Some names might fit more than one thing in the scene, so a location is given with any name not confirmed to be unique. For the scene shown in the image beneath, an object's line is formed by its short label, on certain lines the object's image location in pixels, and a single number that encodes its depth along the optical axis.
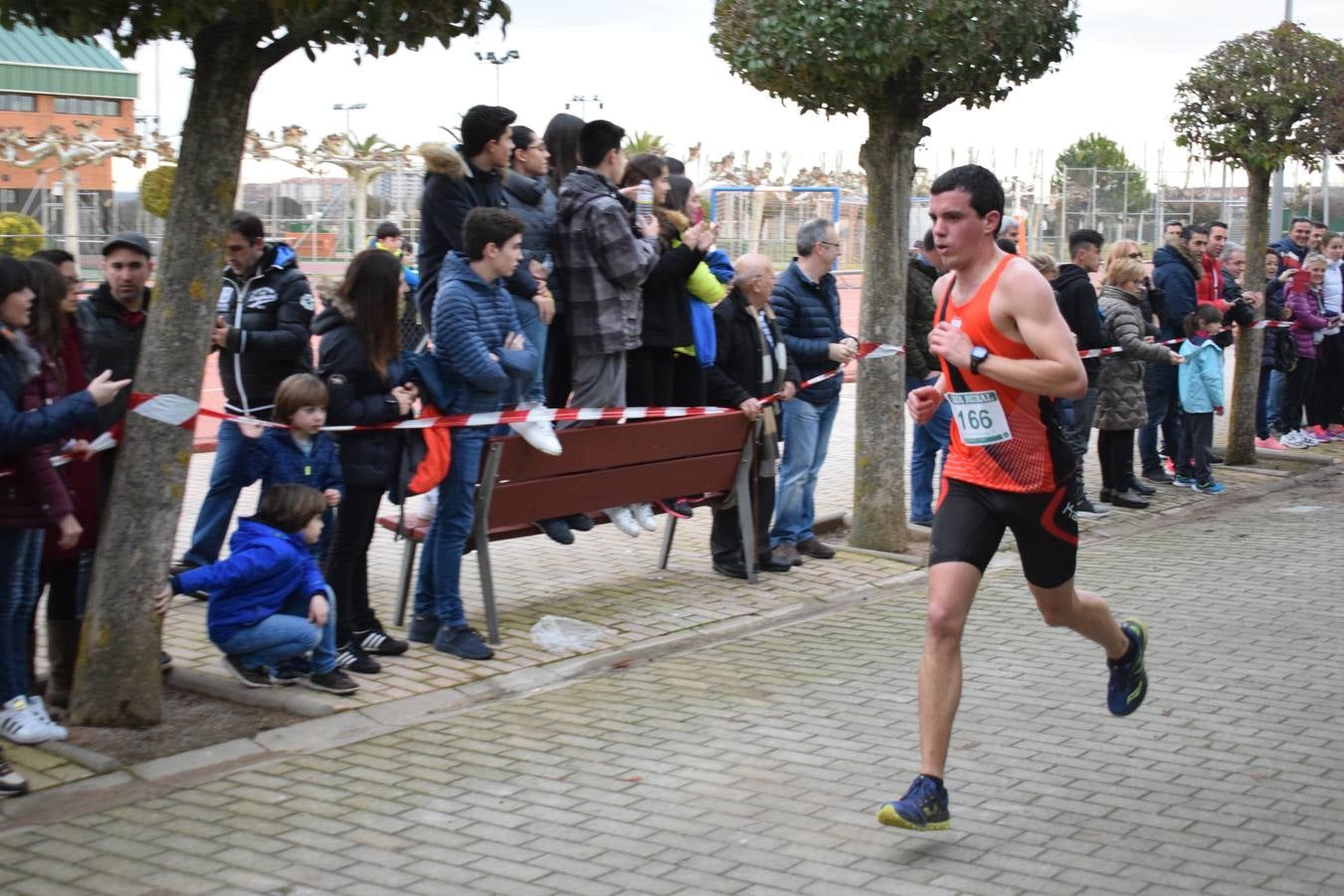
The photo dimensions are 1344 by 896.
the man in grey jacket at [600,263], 8.34
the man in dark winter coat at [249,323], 8.13
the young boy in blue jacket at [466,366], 7.26
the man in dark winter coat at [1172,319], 13.01
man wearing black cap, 7.11
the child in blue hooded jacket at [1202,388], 12.76
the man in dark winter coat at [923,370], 10.58
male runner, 5.21
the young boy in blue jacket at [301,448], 6.84
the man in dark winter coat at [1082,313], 11.16
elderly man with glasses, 9.50
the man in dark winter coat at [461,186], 8.09
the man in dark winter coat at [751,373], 9.04
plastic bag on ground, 7.60
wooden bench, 7.61
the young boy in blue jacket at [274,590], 6.45
